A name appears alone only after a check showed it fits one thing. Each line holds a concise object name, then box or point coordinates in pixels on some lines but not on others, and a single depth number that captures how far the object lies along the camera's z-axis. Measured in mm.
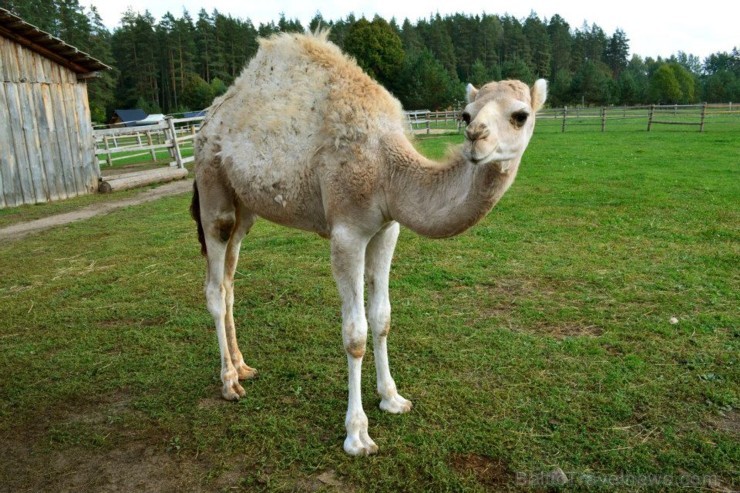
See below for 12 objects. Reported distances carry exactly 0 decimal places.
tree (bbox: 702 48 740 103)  63850
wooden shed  12102
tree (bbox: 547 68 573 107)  62594
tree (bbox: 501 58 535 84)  47778
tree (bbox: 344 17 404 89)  56969
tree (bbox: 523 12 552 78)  77375
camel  2850
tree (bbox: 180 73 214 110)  55844
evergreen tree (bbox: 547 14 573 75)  85450
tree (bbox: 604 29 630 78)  103750
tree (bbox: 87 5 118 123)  55719
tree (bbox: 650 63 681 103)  65625
